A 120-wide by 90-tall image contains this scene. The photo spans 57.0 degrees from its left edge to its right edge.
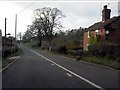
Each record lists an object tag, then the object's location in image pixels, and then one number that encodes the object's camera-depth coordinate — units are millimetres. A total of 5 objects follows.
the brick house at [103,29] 20403
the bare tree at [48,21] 35619
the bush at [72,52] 18812
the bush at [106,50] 11581
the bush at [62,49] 24086
